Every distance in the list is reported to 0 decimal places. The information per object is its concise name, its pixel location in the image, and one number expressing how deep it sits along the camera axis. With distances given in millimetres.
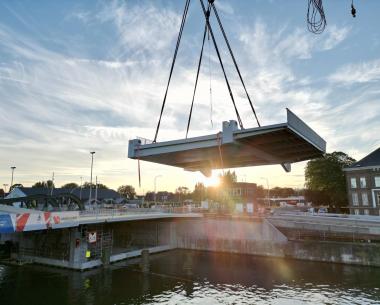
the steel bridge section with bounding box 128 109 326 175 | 18609
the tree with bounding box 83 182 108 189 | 168112
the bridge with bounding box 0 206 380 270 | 31844
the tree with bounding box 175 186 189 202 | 149612
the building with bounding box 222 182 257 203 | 76125
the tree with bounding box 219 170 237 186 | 109775
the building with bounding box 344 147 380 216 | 54531
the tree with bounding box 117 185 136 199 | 186775
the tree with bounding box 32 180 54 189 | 148238
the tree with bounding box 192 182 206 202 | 119362
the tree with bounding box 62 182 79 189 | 164038
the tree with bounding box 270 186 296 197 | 183738
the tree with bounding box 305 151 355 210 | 67312
